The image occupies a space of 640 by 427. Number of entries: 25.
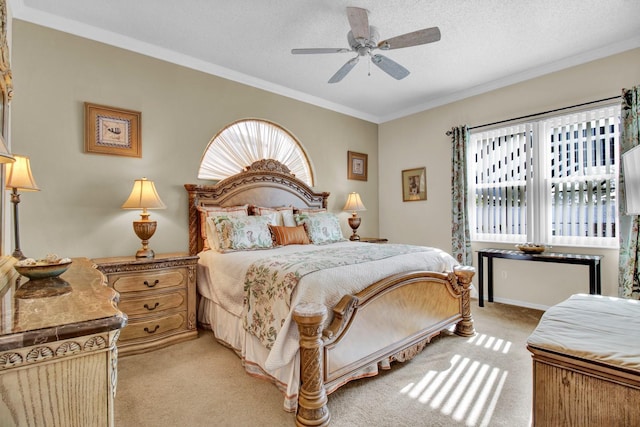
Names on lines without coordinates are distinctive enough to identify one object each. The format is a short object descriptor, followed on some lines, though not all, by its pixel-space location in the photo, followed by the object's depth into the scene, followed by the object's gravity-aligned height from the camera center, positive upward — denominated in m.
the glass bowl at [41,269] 1.26 -0.23
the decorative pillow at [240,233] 3.00 -0.21
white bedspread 1.82 -0.48
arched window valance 3.67 +0.81
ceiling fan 2.33 +1.39
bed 1.80 -0.63
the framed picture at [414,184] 4.88 +0.43
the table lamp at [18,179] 2.02 +0.23
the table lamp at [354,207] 4.67 +0.07
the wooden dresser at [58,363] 0.73 -0.38
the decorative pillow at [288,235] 3.30 -0.26
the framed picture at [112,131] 2.85 +0.79
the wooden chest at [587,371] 1.17 -0.65
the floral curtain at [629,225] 2.95 -0.15
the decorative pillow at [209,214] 3.23 -0.02
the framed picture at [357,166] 5.11 +0.77
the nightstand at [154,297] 2.52 -0.73
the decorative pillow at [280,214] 3.67 -0.03
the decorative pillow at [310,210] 4.01 +0.02
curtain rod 3.27 +1.17
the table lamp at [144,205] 2.76 +0.07
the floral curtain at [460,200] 4.23 +0.15
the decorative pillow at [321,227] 3.58 -0.18
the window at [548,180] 3.33 +0.36
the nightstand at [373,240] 4.52 -0.43
